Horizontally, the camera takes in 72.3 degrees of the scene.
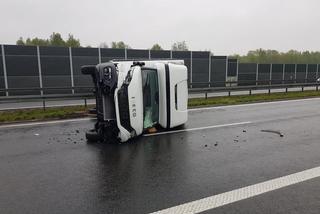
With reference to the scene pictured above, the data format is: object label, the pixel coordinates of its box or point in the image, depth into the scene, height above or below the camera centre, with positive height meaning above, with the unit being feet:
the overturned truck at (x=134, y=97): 17.27 -2.07
